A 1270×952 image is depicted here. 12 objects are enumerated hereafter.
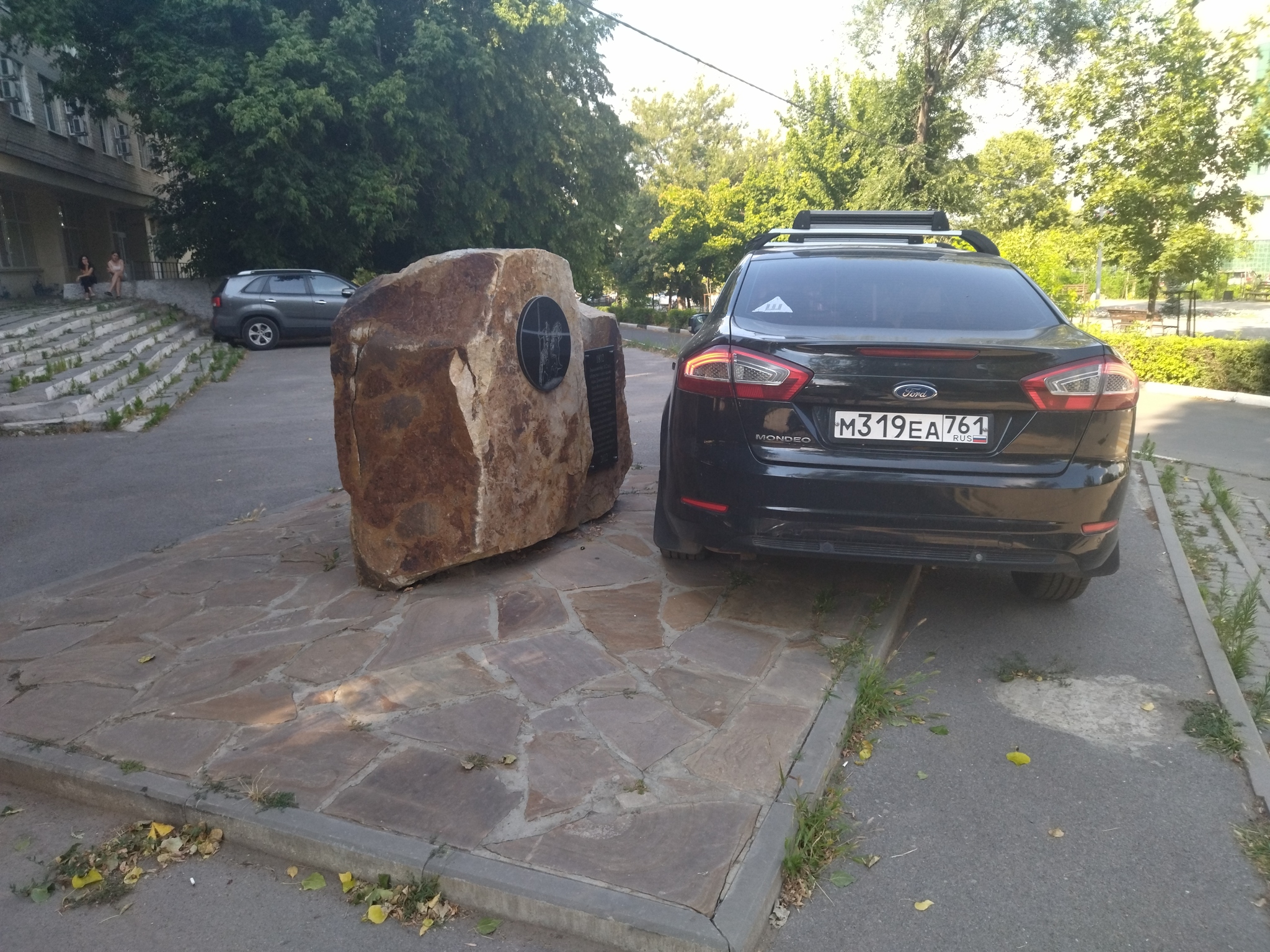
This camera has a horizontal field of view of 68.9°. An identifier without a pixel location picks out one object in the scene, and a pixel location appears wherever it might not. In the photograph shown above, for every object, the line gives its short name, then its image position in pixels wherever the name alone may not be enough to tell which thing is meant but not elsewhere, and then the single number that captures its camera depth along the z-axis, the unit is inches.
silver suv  737.0
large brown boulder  172.1
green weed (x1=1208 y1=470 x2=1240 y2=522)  260.1
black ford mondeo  140.1
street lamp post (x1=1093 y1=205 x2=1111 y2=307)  720.3
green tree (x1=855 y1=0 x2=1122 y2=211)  1111.6
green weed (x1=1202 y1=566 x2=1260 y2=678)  156.4
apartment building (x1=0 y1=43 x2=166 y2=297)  940.1
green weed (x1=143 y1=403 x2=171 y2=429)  398.9
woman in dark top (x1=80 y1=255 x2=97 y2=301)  922.7
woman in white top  899.3
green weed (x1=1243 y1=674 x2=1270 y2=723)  141.4
